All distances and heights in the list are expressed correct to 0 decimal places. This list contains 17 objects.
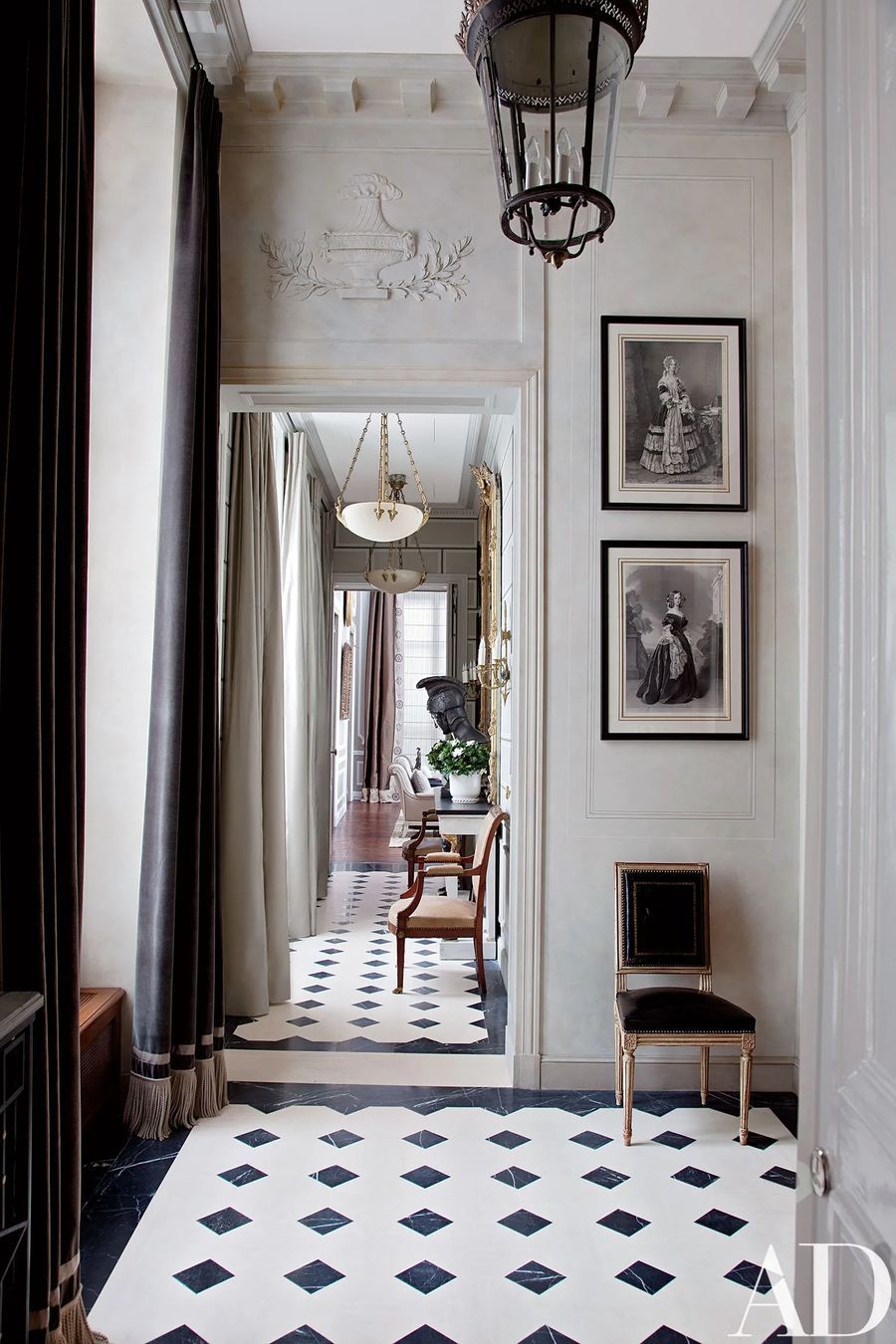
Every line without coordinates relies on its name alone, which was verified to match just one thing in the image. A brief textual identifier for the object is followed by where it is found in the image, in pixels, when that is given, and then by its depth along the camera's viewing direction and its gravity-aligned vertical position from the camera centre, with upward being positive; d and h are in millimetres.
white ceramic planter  6492 -586
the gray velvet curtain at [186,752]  3326 -201
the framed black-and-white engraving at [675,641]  3850 +222
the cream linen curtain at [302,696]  6238 -6
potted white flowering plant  6473 -460
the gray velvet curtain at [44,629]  2002 +134
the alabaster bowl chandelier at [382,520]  6730 +1201
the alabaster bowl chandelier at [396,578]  8500 +1012
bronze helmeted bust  8133 -57
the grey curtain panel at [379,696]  15008 -5
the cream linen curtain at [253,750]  4531 -259
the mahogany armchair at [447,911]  4934 -1092
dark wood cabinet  1711 -827
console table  5984 -810
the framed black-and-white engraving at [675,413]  3881 +1118
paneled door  962 +24
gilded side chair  3680 -844
